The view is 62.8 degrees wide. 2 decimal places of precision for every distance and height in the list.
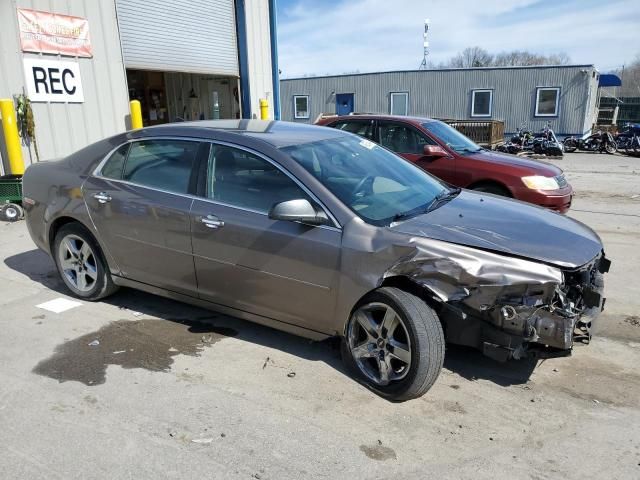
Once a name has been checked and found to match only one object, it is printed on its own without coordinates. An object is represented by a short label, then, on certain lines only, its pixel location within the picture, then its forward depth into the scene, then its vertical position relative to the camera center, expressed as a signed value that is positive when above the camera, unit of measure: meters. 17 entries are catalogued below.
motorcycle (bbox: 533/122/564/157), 19.98 -1.91
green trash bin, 8.15 -1.34
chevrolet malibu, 3.07 -0.93
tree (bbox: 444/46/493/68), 66.25 +4.82
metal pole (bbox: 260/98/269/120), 15.08 -0.18
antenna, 42.96 +3.26
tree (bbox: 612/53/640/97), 73.88 +1.91
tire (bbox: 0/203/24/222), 8.07 -1.56
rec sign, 9.21 +0.47
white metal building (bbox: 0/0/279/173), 9.23 +0.91
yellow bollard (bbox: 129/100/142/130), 11.05 -0.18
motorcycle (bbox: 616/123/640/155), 20.45 -1.87
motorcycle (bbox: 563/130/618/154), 21.53 -2.02
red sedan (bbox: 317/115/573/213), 6.95 -0.88
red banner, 9.06 +1.29
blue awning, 28.59 +0.70
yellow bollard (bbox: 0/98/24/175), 8.62 -0.46
